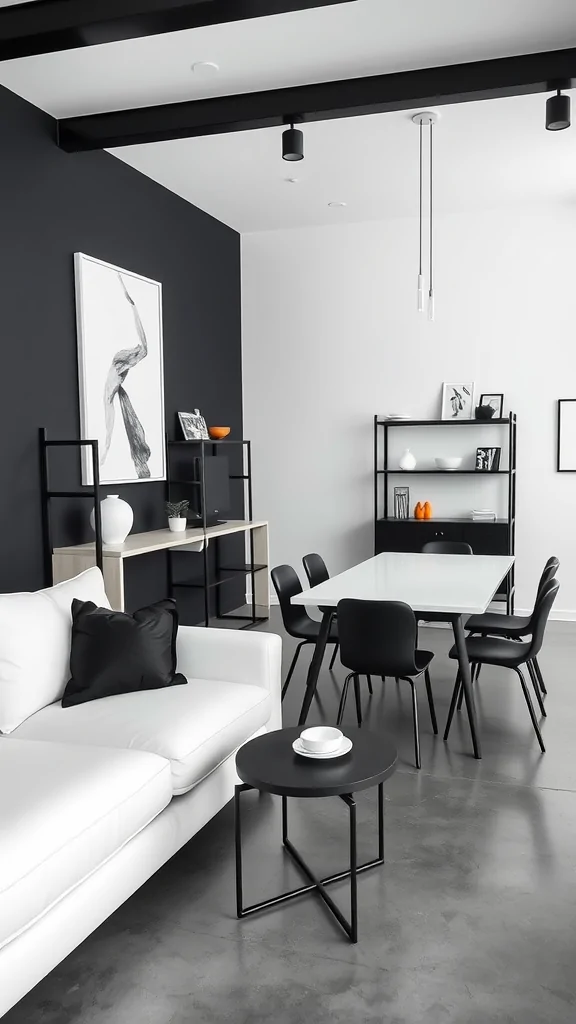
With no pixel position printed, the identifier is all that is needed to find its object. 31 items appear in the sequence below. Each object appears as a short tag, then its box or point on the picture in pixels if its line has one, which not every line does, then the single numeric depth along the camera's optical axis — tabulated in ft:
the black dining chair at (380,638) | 11.80
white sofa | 6.48
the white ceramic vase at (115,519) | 16.44
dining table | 12.19
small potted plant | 19.27
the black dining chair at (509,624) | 14.35
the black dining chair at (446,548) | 18.53
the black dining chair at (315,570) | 16.58
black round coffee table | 7.50
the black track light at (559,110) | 13.43
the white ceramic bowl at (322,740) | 8.15
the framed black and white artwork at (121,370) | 16.83
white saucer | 8.09
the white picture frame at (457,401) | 23.16
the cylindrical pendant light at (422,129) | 15.74
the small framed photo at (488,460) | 22.41
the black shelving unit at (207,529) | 19.67
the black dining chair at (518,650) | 12.74
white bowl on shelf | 22.72
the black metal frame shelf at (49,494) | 14.92
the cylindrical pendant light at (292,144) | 14.98
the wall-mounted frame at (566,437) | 22.36
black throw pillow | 10.19
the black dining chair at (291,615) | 14.80
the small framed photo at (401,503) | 23.44
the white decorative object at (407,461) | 23.03
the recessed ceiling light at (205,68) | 13.65
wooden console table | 15.31
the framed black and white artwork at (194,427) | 20.94
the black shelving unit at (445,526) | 21.89
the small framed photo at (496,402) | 22.82
